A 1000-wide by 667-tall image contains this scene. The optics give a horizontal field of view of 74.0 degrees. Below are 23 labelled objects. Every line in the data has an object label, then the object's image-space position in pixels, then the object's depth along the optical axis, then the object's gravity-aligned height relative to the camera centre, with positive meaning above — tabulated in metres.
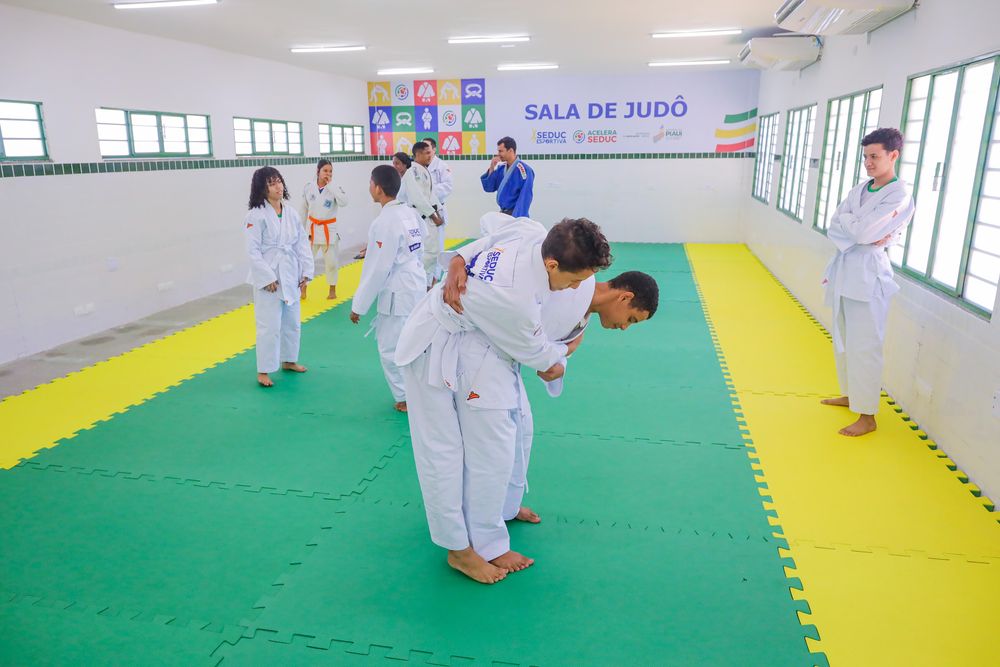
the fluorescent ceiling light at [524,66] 10.73 +1.63
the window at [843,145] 5.80 +0.27
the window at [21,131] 5.73 +0.27
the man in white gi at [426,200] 6.88 -0.34
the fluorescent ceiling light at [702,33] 7.75 +1.59
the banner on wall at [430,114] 12.66 +1.01
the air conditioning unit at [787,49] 7.48 +1.36
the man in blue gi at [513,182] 7.36 -0.14
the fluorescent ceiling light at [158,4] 5.56 +1.32
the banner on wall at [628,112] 11.90 +1.04
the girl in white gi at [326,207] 7.95 -0.48
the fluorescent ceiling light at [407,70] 11.09 +1.60
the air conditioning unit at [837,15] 4.73 +1.17
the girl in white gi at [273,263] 4.82 -0.71
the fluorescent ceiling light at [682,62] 10.43 +1.66
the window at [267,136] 9.17 +0.42
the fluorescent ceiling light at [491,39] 8.09 +1.55
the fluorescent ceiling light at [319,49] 8.54 +1.48
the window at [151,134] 6.93 +0.34
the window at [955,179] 3.73 -0.03
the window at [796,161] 8.05 +0.14
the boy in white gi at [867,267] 4.03 -0.57
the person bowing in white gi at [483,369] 2.31 -0.75
